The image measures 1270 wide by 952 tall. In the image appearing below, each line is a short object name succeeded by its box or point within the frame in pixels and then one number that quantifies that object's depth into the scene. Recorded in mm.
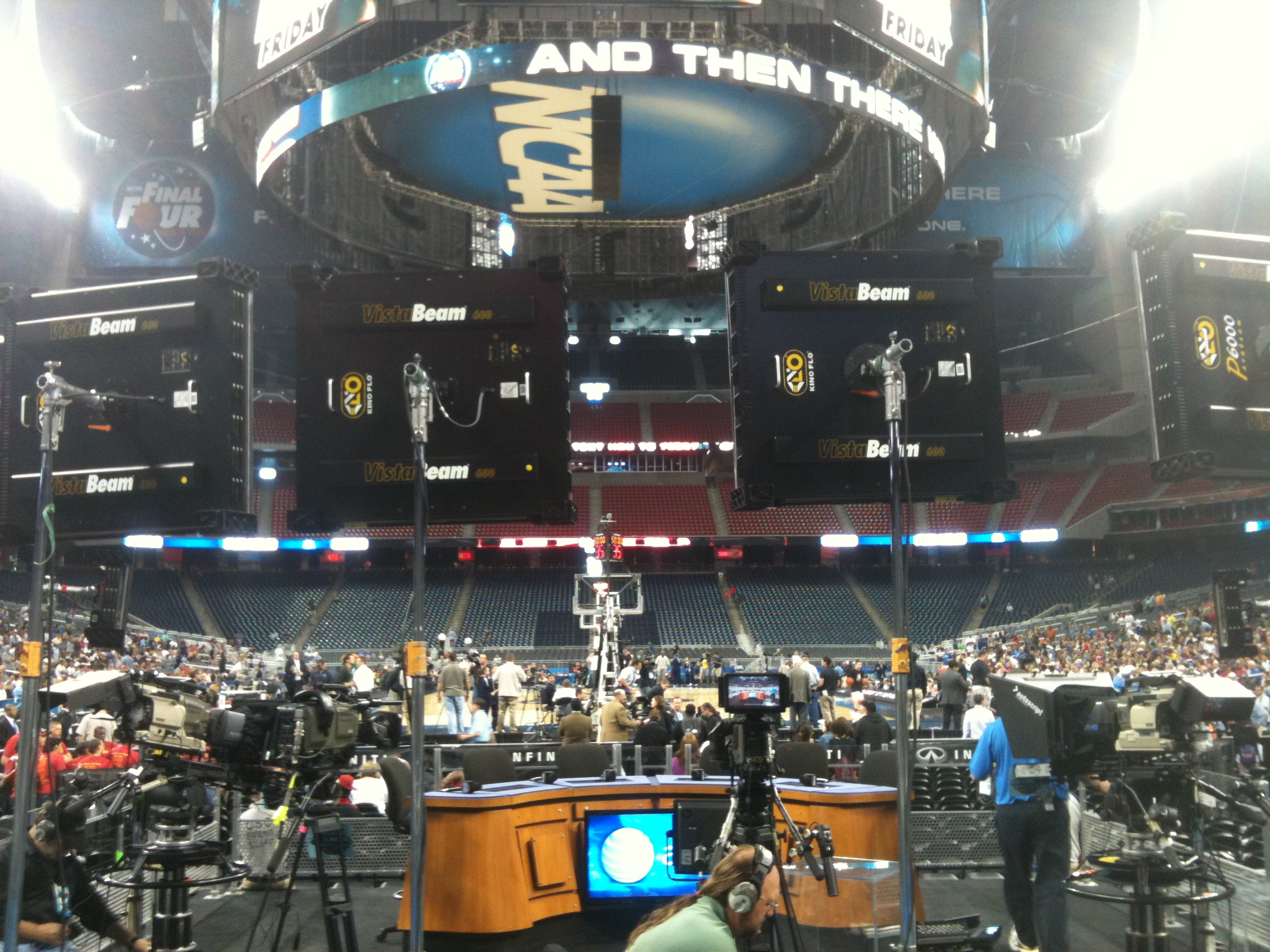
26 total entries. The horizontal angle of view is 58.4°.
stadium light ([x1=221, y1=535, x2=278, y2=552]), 39094
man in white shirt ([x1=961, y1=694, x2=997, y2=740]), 13094
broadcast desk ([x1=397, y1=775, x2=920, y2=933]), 7469
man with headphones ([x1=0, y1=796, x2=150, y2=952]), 6004
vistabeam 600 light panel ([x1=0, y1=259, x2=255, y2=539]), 6840
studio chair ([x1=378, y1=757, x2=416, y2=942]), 7410
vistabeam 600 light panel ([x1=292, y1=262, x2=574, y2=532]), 6734
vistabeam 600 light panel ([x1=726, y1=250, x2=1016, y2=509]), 6555
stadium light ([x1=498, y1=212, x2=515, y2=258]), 20172
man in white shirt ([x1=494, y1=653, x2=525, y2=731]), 19297
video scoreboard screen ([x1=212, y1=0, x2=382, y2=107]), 12516
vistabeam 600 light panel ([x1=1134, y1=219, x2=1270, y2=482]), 6086
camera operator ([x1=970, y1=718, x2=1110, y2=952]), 6281
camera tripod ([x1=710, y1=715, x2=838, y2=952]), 5457
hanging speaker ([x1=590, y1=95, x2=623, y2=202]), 13430
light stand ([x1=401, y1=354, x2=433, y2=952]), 5699
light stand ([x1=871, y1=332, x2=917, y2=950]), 5227
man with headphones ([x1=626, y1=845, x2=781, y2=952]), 3564
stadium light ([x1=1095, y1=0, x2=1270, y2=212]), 25375
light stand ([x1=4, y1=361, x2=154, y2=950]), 5328
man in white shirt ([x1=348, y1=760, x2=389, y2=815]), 10930
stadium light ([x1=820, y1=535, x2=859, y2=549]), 38812
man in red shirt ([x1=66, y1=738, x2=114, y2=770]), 9242
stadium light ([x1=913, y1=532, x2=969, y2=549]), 35906
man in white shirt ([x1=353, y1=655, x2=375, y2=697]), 19891
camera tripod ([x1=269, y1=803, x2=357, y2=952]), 6555
